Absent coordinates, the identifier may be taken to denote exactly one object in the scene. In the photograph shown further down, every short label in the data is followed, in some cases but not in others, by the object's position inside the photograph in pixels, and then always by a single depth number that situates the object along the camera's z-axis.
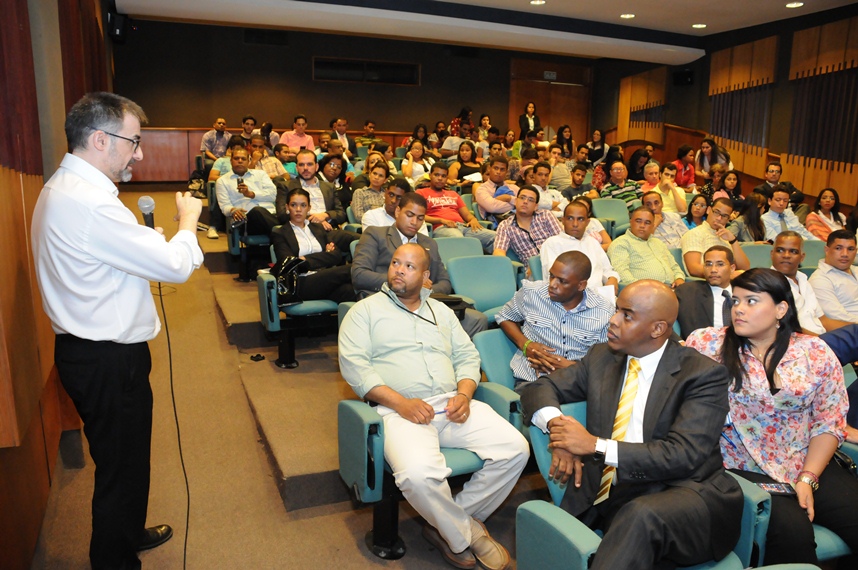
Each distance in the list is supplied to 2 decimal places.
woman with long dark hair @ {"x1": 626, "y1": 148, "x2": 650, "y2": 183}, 8.40
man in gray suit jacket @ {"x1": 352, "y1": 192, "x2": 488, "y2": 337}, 3.91
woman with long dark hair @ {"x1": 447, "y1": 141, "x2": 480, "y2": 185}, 8.04
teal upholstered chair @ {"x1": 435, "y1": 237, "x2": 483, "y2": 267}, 4.58
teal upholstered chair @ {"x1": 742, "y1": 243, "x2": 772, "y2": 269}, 4.99
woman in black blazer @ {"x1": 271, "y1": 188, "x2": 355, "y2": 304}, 4.28
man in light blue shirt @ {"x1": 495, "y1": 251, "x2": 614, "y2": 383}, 2.92
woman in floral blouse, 2.19
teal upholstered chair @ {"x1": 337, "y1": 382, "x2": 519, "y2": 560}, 2.34
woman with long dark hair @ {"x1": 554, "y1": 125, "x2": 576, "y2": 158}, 10.83
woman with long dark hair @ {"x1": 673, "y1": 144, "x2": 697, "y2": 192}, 8.08
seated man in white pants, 2.39
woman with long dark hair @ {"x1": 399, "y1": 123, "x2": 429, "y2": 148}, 10.59
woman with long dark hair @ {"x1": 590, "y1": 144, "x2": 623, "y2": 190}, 8.07
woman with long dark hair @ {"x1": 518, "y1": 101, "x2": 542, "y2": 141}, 11.94
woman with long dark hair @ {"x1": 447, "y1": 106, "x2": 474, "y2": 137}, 11.20
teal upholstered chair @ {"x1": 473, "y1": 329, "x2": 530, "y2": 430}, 2.91
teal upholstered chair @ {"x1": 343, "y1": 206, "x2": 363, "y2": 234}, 5.42
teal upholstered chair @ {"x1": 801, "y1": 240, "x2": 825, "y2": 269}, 5.39
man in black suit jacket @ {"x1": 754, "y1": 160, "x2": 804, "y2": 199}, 7.46
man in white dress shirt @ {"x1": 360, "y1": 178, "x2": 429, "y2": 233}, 4.87
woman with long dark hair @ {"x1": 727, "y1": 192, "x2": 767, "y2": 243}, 5.91
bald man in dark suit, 1.76
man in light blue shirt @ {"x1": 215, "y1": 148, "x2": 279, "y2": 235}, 5.79
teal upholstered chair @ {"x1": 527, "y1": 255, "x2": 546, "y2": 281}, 4.52
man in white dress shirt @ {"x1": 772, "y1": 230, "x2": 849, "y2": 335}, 3.95
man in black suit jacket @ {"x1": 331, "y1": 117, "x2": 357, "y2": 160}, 9.59
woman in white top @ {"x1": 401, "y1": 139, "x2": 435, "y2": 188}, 8.16
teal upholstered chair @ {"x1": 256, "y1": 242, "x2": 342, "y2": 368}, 4.06
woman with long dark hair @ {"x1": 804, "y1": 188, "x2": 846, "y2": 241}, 6.31
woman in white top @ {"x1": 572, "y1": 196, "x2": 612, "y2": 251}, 5.38
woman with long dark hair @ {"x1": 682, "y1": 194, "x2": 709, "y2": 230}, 5.78
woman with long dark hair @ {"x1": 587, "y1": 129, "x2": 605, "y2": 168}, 10.49
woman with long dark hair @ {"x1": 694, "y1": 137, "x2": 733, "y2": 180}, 8.22
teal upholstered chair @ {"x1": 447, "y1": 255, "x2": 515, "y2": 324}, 4.05
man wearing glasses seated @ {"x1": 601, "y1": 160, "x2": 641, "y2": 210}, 7.25
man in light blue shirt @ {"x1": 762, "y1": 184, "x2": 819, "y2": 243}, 6.19
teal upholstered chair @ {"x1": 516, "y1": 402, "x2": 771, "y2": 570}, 1.64
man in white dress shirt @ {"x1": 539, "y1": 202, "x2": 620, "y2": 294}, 4.40
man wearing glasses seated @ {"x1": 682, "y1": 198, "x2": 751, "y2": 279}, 4.90
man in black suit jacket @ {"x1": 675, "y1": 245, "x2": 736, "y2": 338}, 3.56
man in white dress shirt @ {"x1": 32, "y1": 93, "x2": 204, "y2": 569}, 1.97
